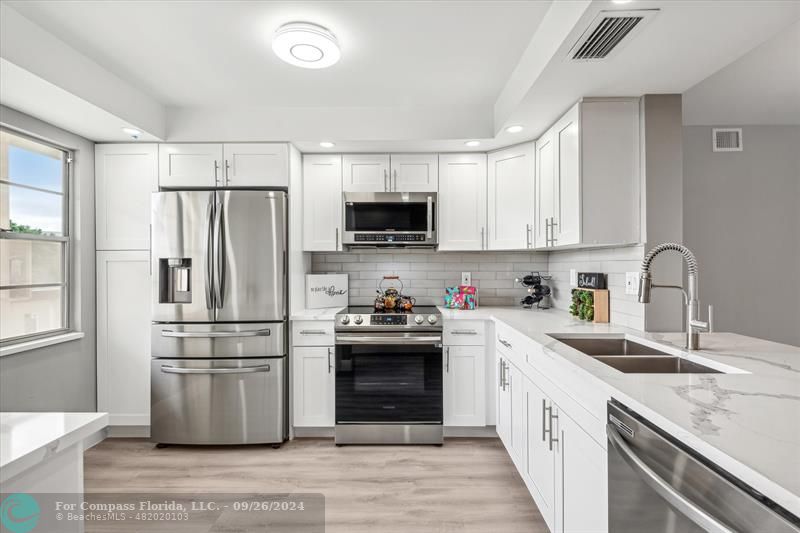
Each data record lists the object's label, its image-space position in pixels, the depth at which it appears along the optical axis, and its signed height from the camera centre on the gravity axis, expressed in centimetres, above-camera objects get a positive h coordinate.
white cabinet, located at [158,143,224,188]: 300 +77
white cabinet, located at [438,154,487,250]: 330 +54
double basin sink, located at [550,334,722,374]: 162 -41
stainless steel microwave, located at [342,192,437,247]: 323 +39
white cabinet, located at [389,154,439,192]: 328 +77
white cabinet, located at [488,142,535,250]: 308 +54
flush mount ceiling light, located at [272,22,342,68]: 192 +110
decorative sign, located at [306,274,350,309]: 338 -20
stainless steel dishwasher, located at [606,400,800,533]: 71 -48
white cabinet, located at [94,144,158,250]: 299 +56
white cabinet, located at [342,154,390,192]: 328 +77
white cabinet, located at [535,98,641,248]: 224 +53
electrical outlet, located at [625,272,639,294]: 226 -10
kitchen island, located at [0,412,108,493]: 78 -37
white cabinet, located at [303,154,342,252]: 328 +52
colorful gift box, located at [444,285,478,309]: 334 -27
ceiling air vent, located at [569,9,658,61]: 148 +92
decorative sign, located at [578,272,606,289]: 262 -10
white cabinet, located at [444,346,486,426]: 298 -90
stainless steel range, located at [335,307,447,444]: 291 -83
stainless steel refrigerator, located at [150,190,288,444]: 284 -40
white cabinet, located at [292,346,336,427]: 299 -89
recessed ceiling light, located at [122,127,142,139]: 274 +94
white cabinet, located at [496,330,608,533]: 134 -79
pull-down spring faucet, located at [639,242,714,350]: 158 -12
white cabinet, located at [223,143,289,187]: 301 +77
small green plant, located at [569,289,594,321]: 262 -27
